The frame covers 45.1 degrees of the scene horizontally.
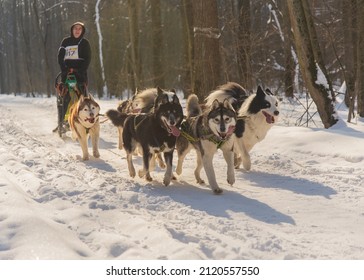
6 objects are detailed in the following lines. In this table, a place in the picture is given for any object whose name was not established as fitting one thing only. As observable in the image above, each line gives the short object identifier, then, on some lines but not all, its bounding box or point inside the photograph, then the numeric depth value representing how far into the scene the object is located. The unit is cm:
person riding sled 948
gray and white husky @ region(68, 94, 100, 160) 737
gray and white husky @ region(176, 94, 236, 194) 516
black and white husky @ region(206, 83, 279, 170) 645
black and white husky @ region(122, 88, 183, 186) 538
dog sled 945
